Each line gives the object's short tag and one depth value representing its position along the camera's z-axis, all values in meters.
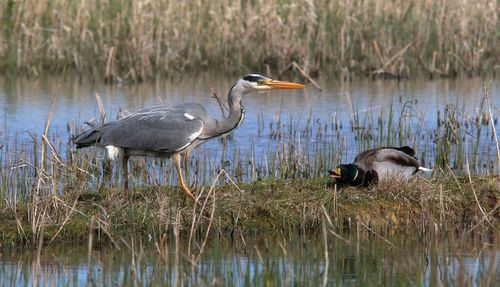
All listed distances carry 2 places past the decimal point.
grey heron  17.30
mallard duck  16.48
